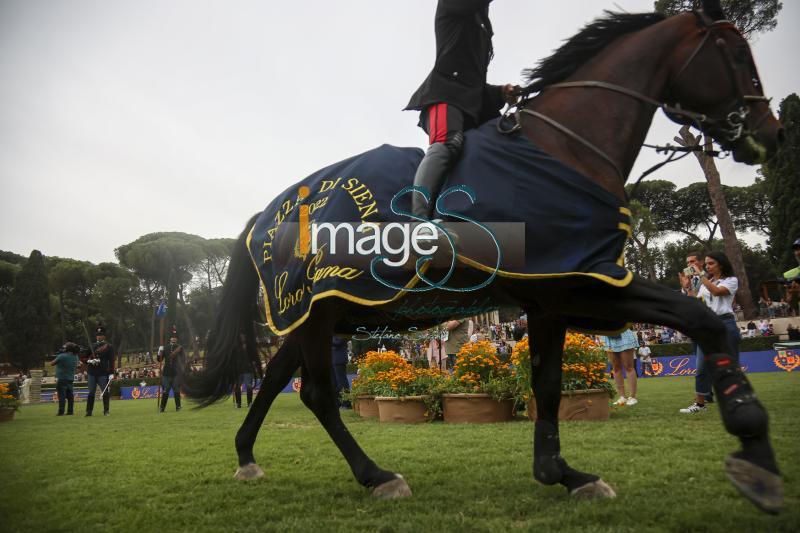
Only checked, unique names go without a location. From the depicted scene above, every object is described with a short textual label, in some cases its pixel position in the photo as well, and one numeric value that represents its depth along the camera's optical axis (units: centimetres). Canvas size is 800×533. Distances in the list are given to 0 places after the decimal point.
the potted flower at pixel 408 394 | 853
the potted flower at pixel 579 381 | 765
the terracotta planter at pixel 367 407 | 984
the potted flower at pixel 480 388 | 798
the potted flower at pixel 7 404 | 1365
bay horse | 294
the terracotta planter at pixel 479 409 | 797
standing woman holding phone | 777
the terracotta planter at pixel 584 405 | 764
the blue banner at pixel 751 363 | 1764
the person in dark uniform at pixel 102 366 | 1480
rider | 358
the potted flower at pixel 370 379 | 983
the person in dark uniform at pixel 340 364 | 1159
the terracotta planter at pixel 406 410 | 853
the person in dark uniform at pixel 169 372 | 1523
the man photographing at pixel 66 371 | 1538
